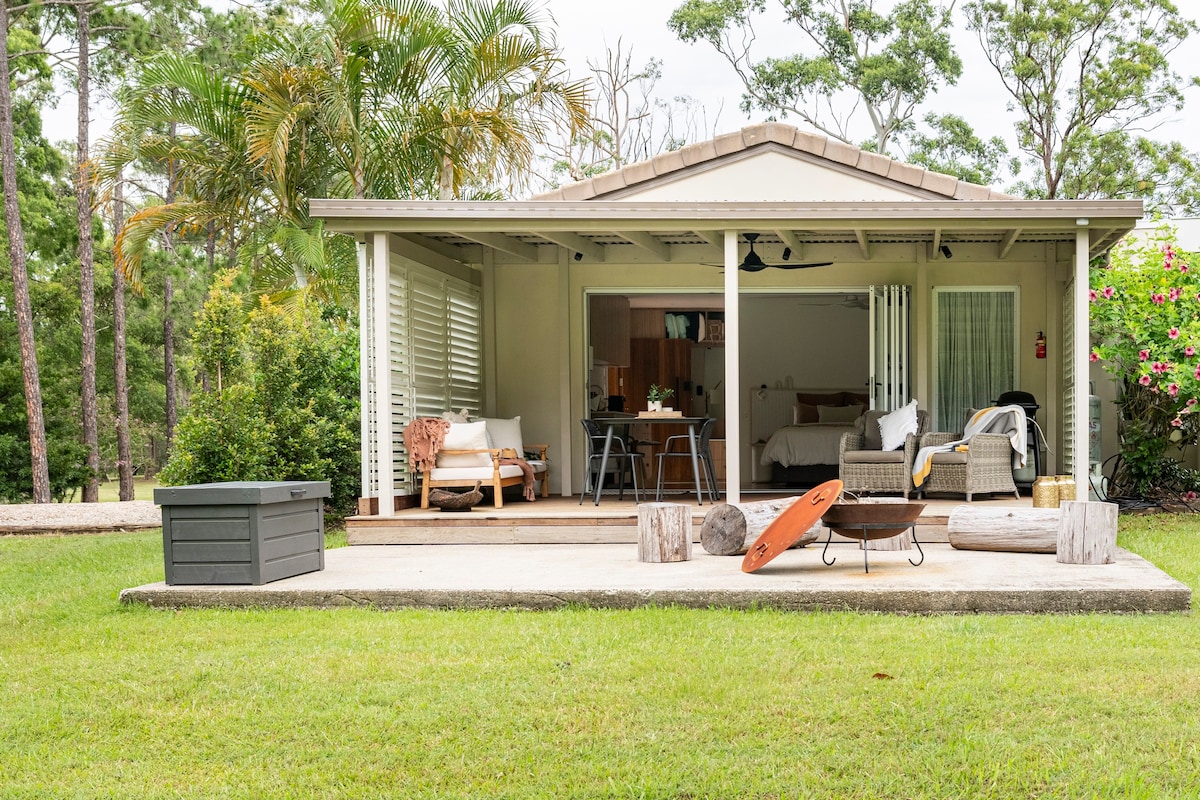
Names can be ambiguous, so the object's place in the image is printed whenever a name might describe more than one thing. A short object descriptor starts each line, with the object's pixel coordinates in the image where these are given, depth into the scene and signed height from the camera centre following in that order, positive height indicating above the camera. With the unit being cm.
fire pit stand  616 -82
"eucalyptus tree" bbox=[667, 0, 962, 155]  2073 +547
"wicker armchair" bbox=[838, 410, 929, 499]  874 -69
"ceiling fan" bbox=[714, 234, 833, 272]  938 +89
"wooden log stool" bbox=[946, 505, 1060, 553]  677 -90
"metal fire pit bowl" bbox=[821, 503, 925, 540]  609 -71
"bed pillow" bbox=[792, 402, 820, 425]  1384 -46
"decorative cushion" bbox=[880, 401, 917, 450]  906 -41
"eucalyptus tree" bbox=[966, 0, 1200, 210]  1977 +476
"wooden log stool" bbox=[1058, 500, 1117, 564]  626 -83
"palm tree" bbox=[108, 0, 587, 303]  1130 +257
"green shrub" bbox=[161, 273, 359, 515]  989 -22
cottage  949 +73
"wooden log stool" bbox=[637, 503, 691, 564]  662 -86
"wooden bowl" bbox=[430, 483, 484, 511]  812 -82
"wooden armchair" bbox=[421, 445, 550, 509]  837 -69
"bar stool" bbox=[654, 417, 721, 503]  873 -59
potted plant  941 -18
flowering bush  957 +15
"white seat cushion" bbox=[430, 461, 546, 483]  837 -67
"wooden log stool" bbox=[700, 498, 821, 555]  700 -88
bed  1190 -58
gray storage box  586 -75
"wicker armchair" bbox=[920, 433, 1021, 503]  854 -68
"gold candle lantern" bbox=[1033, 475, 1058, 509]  809 -81
